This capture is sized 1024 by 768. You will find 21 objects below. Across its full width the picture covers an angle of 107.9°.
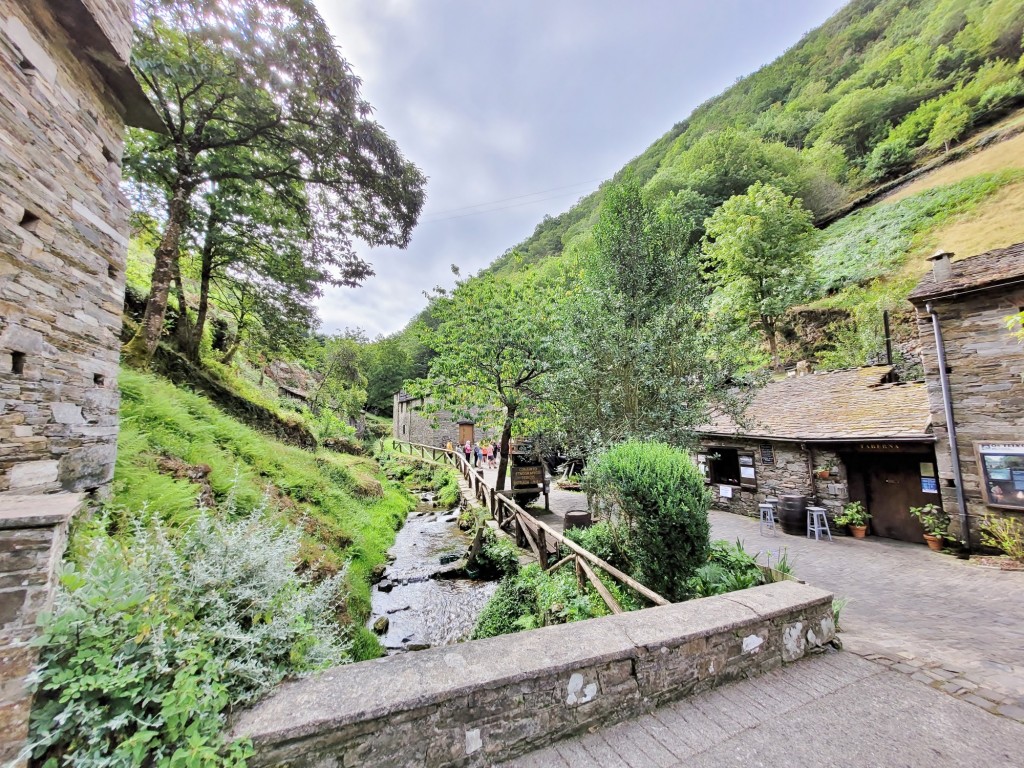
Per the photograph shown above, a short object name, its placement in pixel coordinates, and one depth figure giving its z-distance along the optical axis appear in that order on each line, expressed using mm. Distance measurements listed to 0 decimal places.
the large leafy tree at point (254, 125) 6277
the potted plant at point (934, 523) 7117
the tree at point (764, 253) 18578
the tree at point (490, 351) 9711
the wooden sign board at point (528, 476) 10383
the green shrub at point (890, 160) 26547
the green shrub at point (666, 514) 3873
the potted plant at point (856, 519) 8328
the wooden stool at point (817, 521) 8180
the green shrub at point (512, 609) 5188
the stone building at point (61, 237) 3029
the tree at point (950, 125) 24375
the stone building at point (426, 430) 25938
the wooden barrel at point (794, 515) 8594
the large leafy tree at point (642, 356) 6699
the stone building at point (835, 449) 7988
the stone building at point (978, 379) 6445
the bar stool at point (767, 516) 8741
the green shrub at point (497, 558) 7527
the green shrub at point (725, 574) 3816
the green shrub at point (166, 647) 1388
